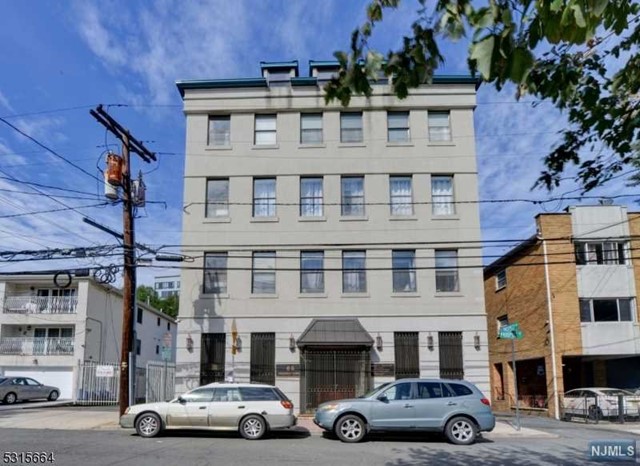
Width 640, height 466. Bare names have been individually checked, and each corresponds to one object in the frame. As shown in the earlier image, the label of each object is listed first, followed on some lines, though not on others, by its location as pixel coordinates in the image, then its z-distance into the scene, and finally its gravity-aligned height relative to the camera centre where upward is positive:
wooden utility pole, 19.53 +2.67
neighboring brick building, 25.23 +2.34
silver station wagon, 15.45 -1.82
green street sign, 17.95 +0.38
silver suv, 14.96 -1.77
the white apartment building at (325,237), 22.64 +4.34
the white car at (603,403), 23.12 -2.29
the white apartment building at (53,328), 33.66 +1.07
